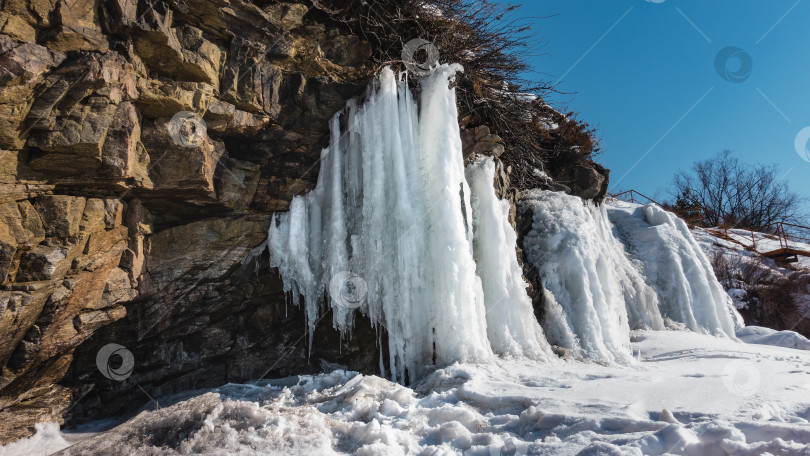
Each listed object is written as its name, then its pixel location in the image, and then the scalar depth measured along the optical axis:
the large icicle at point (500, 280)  5.69
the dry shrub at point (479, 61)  6.31
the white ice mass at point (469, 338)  3.02
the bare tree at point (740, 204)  23.33
